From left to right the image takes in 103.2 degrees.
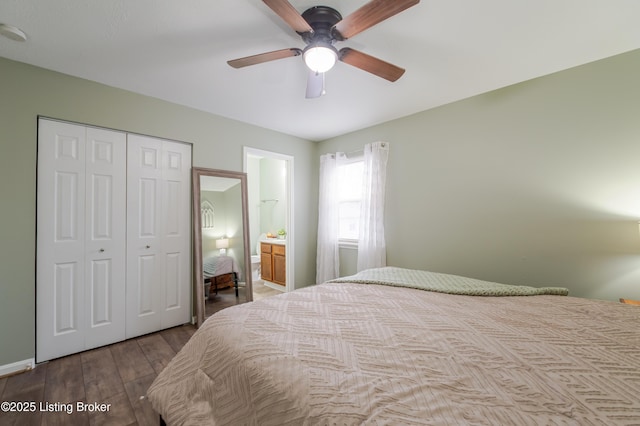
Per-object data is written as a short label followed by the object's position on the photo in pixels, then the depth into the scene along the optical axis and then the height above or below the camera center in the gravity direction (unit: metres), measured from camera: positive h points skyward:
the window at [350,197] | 3.74 +0.27
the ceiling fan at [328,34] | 1.25 +1.03
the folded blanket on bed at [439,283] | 1.76 -0.53
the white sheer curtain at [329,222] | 3.85 -0.11
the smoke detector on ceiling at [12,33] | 1.66 +1.22
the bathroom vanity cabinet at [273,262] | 4.18 -0.82
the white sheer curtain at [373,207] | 3.31 +0.10
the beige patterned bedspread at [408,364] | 0.72 -0.55
